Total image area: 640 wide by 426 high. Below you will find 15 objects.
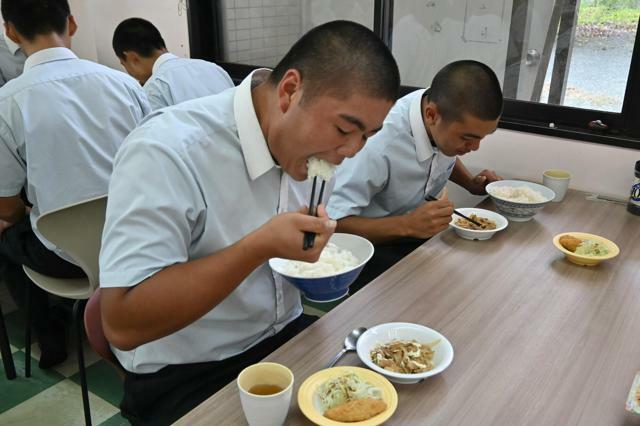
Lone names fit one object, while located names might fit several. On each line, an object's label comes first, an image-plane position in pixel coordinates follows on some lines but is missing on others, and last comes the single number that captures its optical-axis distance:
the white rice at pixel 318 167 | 1.19
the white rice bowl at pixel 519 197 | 1.92
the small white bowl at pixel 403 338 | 1.06
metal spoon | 1.13
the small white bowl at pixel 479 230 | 1.75
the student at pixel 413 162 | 1.80
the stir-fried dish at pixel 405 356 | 1.09
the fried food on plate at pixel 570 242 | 1.64
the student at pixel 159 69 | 3.06
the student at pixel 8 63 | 3.56
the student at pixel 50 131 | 2.09
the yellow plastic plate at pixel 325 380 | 0.93
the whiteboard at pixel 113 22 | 3.70
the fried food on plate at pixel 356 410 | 0.94
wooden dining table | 1.02
